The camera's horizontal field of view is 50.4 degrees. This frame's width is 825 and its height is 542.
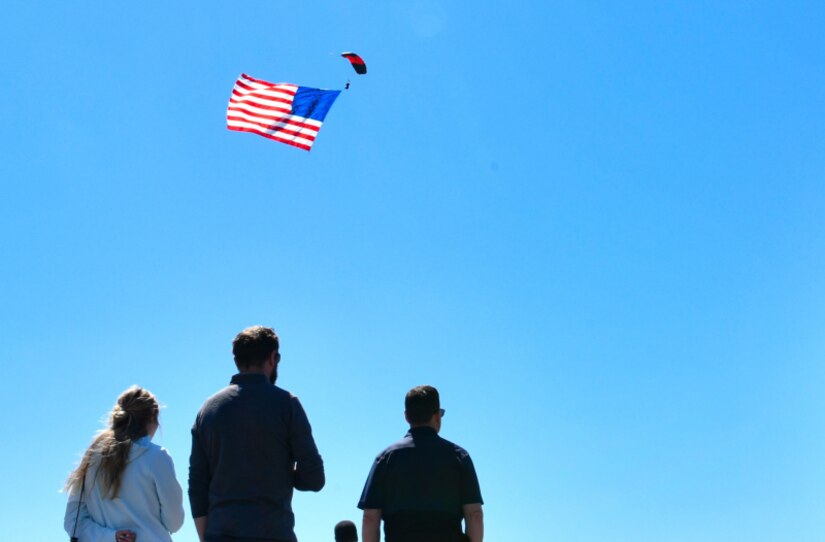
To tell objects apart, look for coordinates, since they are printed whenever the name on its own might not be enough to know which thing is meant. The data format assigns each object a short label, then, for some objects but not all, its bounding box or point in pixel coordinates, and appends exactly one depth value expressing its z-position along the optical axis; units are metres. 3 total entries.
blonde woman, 5.64
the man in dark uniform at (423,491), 5.99
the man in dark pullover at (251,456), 5.27
